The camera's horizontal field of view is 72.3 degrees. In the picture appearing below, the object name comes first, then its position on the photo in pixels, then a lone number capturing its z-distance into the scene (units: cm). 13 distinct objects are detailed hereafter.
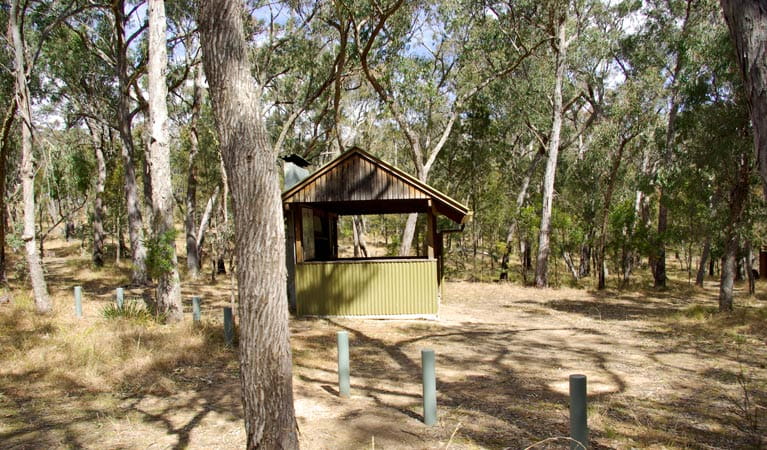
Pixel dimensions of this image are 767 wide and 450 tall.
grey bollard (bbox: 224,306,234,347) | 870
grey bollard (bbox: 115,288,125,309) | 1058
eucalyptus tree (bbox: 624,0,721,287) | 1862
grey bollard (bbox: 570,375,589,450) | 391
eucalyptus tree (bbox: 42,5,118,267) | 1952
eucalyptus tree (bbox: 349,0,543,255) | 1982
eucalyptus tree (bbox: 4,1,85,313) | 1048
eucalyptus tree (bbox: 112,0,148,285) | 1625
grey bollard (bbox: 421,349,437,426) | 532
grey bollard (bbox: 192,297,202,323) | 995
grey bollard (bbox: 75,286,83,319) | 1096
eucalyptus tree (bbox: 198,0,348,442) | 329
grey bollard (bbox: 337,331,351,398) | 636
